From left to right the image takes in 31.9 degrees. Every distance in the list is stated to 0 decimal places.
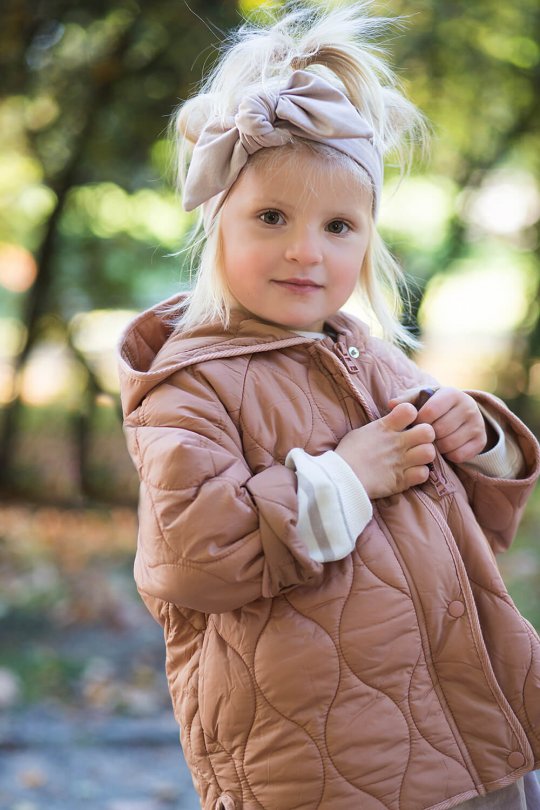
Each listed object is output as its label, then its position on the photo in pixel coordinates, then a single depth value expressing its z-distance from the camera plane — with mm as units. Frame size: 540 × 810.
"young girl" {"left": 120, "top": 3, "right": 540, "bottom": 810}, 1451
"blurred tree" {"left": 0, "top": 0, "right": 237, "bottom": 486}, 3504
